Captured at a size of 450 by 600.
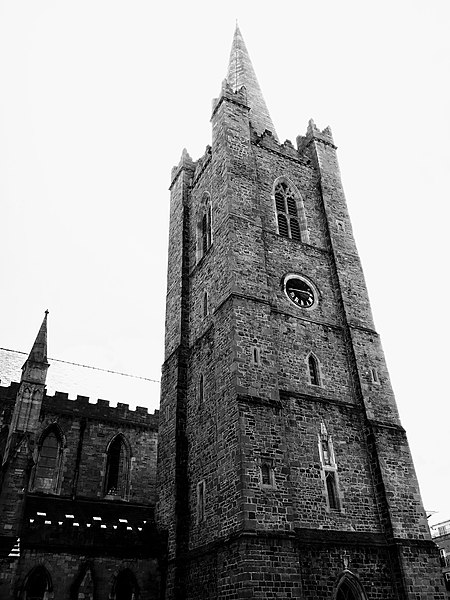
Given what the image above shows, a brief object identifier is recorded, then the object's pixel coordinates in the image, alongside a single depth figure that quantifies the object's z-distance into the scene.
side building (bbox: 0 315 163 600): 16.83
